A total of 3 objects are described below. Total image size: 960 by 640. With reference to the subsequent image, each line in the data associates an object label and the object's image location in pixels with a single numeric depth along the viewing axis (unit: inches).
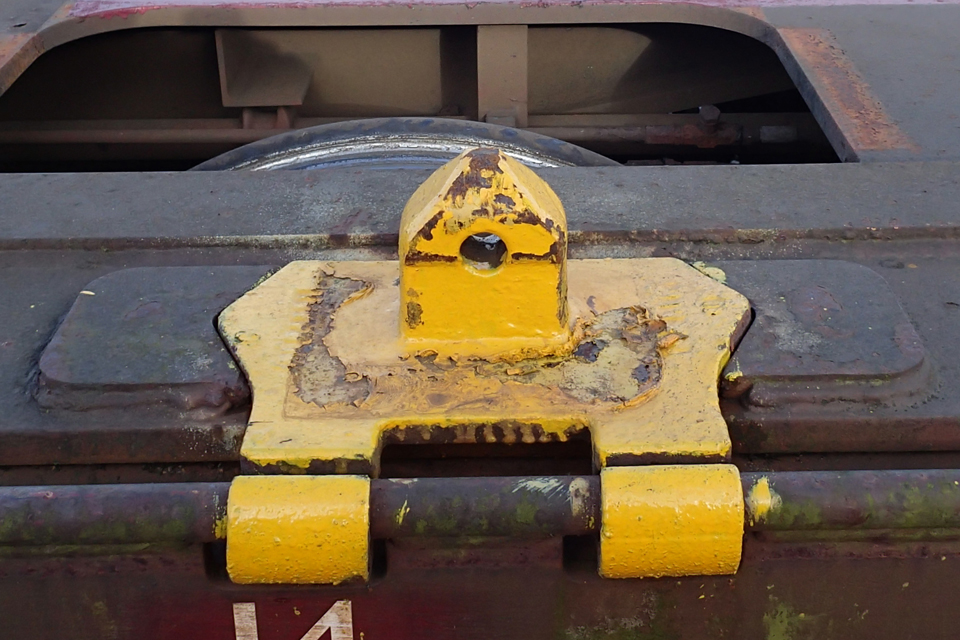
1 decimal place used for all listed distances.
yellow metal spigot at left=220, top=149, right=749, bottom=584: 36.9
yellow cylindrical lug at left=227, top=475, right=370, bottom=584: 36.5
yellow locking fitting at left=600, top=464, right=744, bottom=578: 36.6
